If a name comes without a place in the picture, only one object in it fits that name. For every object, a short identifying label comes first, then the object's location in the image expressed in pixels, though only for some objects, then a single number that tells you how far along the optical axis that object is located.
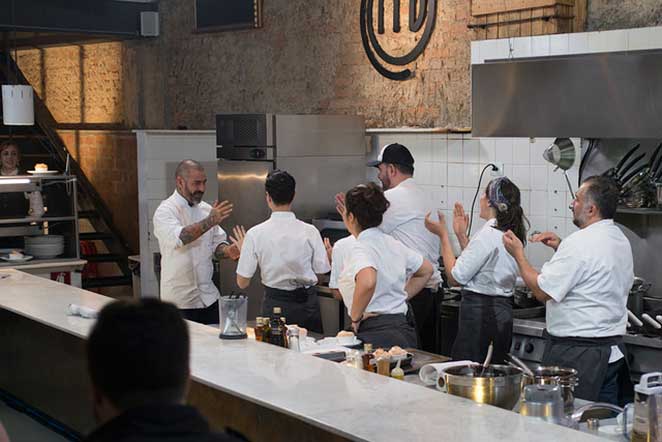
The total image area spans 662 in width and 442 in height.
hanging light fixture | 8.76
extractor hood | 4.58
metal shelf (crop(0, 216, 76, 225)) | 8.34
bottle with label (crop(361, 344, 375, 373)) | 3.91
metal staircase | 10.80
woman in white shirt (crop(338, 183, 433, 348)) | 4.62
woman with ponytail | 5.29
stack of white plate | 8.49
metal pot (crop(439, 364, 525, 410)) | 3.22
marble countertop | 2.82
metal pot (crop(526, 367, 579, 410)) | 3.32
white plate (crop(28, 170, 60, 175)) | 9.02
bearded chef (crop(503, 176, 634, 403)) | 4.49
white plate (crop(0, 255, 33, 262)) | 8.25
